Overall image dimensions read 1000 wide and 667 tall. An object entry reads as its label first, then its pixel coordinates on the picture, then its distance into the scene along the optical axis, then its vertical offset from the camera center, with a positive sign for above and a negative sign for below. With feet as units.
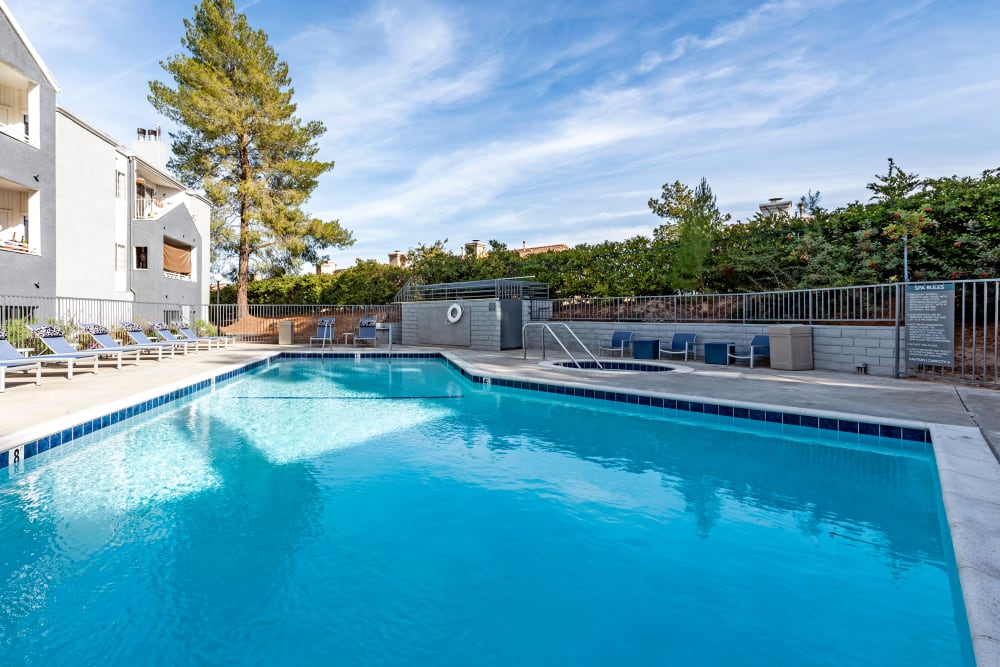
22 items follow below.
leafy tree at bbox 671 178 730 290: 48.73 +7.59
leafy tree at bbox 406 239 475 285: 72.18 +8.56
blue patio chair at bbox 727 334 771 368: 36.68 -1.62
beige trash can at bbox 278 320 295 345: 67.00 -0.85
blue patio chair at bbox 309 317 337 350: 59.82 -0.51
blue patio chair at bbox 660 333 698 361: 41.73 -1.46
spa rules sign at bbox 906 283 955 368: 27.09 +0.17
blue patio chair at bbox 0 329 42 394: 23.99 -1.67
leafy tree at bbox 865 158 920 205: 43.37 +12.47
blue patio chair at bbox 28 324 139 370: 29.76 -1.09
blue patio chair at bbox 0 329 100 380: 24.54 -1.65
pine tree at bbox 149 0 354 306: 76.74 +30.29
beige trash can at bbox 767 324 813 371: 34.17 -1.33
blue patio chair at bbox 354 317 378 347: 60.29 -0.74
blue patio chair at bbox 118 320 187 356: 40.53 -0.88
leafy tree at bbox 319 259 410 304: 82.28 +6.99
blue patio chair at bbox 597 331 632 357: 46.55 -1.55
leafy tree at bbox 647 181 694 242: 82.12 +20.97
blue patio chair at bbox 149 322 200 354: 46.27 -0.82
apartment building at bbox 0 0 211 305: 43.24 +12.69
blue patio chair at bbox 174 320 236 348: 52.72 -1.21
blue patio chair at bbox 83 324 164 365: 35.47 -0.92
